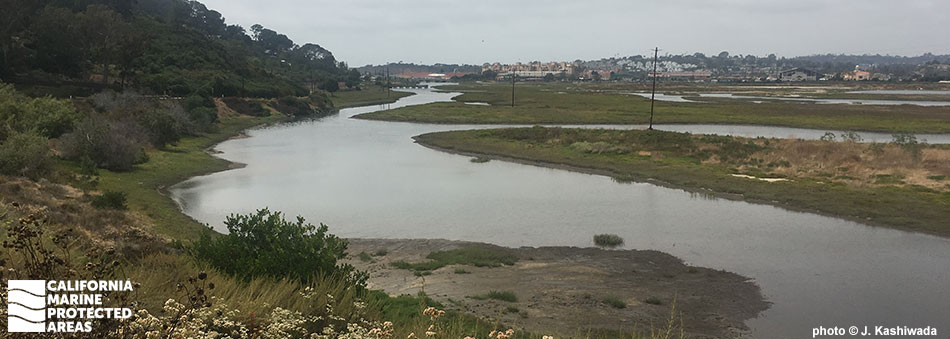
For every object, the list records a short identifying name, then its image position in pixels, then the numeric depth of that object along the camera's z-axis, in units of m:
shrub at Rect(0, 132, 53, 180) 23.09
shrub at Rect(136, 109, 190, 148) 42.93
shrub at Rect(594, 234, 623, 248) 21.73
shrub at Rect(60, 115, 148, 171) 31.70
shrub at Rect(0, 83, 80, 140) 31.05
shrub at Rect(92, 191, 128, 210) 21.58
